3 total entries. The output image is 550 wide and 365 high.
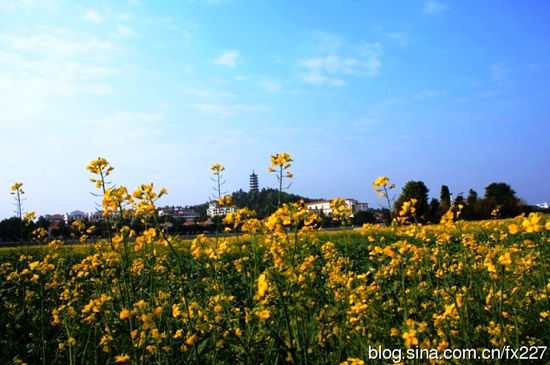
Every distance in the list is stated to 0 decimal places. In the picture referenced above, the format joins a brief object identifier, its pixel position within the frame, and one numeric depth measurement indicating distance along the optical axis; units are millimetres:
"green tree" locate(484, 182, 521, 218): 26125
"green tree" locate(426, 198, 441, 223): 23700
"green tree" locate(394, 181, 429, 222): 26369
